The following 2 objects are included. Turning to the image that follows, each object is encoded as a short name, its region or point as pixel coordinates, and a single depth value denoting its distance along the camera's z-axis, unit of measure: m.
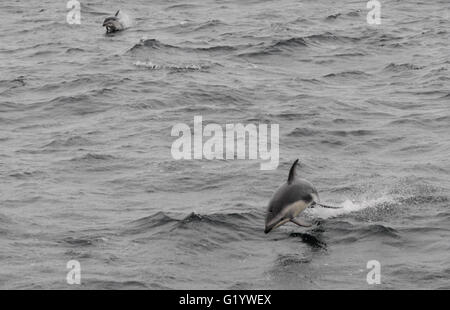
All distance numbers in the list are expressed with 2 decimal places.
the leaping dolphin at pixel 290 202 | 15.99
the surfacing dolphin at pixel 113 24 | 37.47
